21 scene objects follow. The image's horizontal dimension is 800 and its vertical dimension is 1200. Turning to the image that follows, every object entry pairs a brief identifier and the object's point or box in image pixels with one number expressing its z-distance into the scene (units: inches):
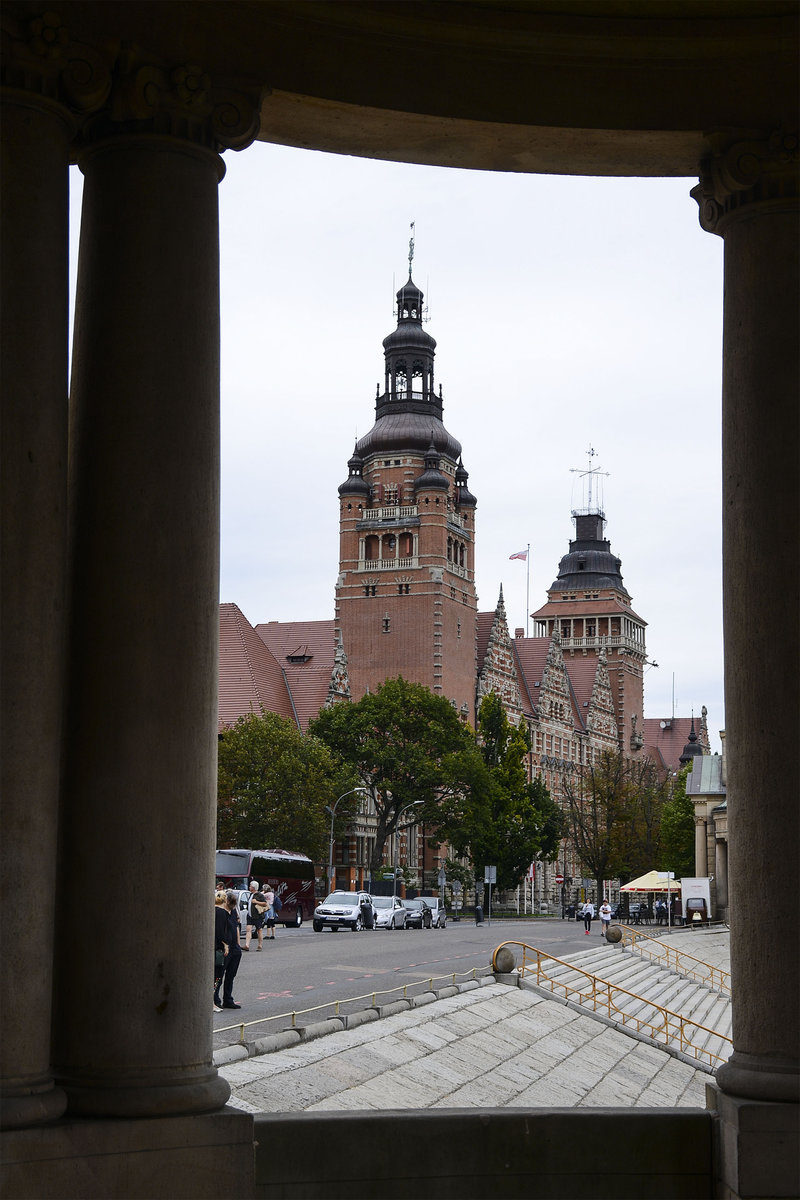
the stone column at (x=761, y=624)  247.9
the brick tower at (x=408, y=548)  4525.1
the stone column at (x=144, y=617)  227.6
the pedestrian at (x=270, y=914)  1670.9
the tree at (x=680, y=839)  4338.1
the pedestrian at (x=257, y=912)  1360.7
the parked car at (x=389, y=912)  2292.1
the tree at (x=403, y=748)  3543.3
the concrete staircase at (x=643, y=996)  1128.2
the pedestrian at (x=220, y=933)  788.0
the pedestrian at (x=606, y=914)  2638.3
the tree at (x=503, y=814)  3555.6
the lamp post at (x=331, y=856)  3040.8
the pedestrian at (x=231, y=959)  831.2
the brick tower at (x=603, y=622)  6860.2
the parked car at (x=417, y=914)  2472.9
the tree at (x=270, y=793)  3011.8
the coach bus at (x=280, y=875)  2085.4
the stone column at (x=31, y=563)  216.8
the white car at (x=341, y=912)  2075.5
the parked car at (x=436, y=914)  2596.0
